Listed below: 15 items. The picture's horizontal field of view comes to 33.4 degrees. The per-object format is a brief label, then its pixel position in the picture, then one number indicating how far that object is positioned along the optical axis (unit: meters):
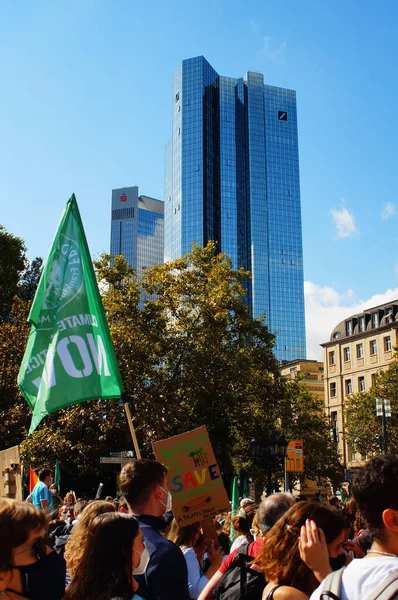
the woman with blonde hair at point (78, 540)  3.46
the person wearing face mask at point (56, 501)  12.33
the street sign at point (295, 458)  19.58
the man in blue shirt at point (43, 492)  9.43
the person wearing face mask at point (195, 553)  5.23
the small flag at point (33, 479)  12.87
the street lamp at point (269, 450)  19.33
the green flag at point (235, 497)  13.34
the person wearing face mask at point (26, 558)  3.22
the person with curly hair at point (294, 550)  3.39
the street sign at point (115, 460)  15.61
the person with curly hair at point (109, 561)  3.30
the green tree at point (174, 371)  27.09
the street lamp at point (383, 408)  36.33
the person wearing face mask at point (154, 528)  3.70
